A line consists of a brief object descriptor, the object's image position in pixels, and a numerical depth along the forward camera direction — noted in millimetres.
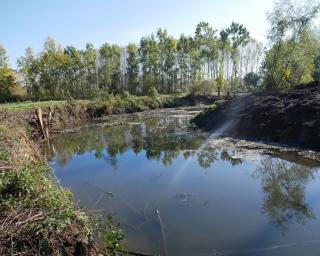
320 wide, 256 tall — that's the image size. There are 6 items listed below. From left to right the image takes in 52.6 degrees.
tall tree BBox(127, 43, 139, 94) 50938
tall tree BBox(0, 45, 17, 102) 40688
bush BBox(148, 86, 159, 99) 40375
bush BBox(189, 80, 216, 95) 45969
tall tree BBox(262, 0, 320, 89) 27016
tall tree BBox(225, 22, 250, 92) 51969
